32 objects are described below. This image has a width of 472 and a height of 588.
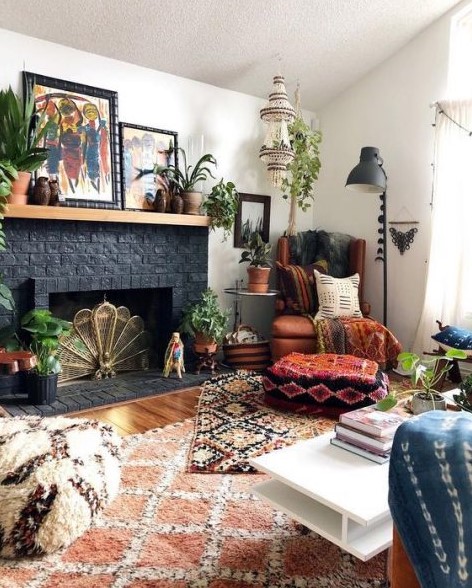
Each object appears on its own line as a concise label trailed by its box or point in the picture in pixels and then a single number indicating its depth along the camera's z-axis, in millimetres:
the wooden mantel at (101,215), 3045
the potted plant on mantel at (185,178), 3844
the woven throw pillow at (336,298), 4062
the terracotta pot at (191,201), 3871
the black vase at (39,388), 3102
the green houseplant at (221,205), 3930
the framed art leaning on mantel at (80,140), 3318
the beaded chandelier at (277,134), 4004
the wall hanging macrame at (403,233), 4348
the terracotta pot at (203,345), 3906
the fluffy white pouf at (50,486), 1715
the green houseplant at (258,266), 4219
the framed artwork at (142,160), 3693
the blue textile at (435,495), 846
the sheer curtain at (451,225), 3943
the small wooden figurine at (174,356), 3748
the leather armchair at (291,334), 3852
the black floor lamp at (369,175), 3922
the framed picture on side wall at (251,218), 4504
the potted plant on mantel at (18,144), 2977
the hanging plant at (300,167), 4508
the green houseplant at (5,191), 2770
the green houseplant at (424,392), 2062
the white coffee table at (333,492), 1457
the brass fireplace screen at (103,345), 3648
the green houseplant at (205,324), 3873
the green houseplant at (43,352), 3080
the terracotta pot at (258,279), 4211
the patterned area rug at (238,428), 2453
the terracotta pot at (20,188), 3023
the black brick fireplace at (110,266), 3229
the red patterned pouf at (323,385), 2961
